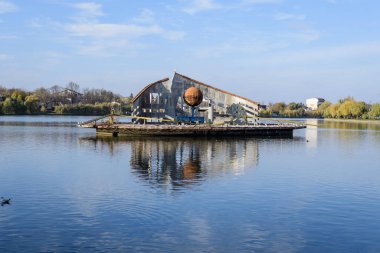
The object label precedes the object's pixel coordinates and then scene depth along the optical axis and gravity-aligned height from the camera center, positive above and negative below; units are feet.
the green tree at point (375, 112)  600.89 +10.15
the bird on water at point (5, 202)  77.97 -14.13
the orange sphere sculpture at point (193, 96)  270.26 +13.07
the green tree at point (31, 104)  558.56 +16.17
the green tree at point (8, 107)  535.60 +11.91
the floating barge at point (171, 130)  243.40 -6.06
